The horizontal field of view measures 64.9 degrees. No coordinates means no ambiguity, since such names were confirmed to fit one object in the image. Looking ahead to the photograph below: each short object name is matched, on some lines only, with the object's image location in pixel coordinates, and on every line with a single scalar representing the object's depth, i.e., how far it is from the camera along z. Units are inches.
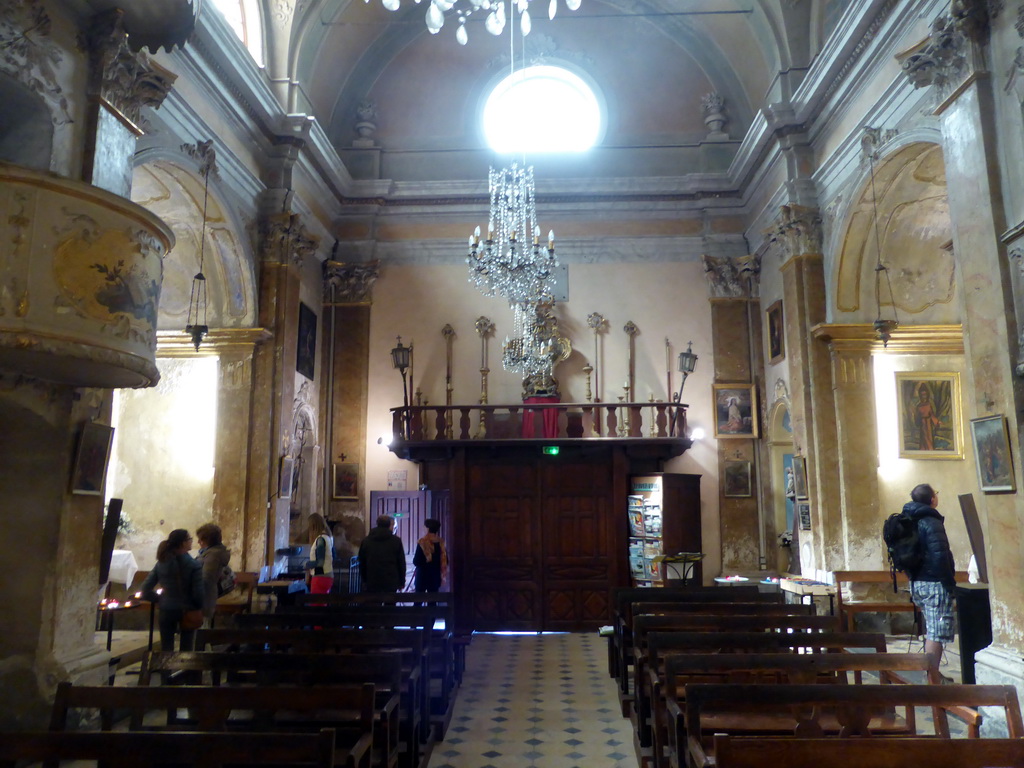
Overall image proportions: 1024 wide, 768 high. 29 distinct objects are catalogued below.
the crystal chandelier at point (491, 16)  232.7
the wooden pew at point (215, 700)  157.3
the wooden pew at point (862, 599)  400.8
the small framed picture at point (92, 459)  266.4
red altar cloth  552.4
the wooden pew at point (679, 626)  248.2
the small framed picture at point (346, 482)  576.7
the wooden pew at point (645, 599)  319.3
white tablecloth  427.8
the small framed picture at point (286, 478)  475.9
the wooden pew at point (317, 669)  194.7
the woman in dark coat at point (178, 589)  281.4
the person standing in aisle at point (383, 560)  382.0
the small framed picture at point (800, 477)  466.3
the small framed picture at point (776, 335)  532.4
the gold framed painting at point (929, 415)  464.4
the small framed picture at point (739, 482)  572.1
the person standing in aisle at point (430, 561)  427.5
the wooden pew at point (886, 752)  127.1
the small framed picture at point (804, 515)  466.3
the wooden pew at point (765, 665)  184.4
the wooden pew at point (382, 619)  277.0
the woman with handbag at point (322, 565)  413.4
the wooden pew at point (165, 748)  129.8
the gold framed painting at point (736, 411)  577.9
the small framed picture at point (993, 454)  266.5
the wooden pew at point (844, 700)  155.9
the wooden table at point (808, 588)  416.7
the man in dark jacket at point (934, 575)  298.8
